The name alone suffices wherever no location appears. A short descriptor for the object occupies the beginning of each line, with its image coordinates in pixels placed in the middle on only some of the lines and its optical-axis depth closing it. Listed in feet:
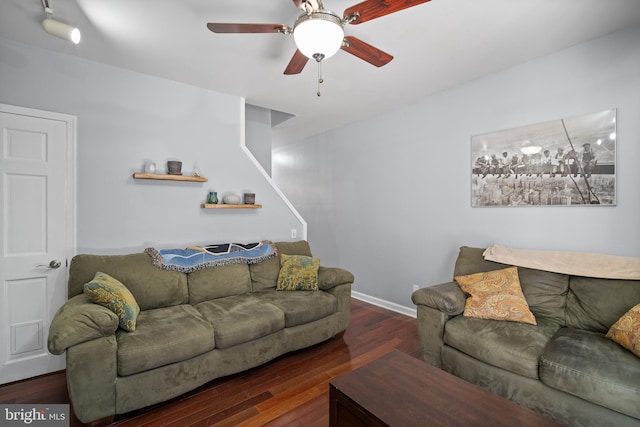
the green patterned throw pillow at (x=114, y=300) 6.47
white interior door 7.66
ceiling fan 5.05
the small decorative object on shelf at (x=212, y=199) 10.68
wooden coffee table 4.11
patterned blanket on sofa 8.87
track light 6.24
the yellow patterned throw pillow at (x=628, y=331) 5.51
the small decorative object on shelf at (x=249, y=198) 11.48
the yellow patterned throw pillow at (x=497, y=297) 7.24
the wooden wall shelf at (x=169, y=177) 9.29
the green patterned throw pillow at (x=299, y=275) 9.95
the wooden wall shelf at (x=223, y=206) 10.56
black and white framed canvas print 7.68
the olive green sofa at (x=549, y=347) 5.19
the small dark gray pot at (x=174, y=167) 9.82
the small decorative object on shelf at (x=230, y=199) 11.07
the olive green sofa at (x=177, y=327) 5.78
